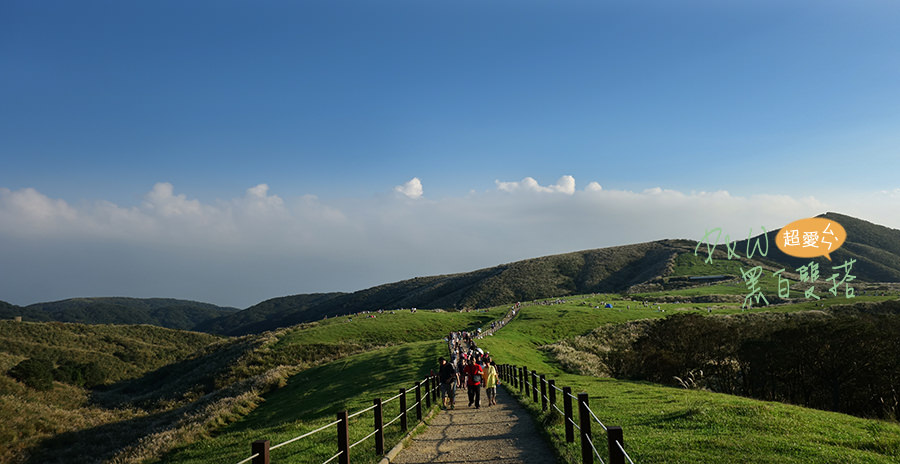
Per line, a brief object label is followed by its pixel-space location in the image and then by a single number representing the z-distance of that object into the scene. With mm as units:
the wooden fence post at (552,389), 14180
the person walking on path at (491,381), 19267
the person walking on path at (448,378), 19422
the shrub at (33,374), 49938
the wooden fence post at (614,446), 6188
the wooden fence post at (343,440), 9656
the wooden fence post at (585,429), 8664
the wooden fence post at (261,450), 6422
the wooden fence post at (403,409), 14234
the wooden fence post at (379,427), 11734
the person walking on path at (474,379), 18844
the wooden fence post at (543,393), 15883
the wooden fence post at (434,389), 21878
